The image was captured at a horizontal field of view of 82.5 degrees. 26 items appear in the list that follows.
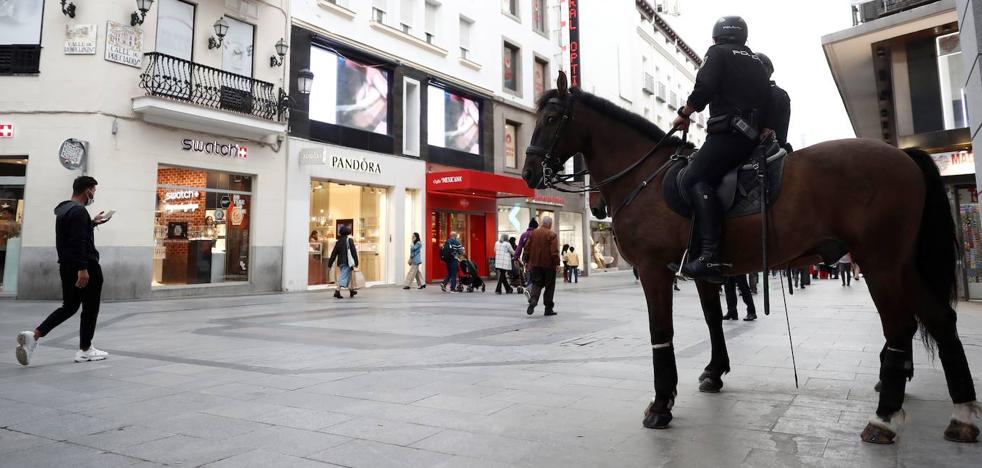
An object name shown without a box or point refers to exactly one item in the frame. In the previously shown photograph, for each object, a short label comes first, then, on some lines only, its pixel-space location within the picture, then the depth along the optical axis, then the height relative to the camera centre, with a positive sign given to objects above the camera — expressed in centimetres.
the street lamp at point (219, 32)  1519 +644
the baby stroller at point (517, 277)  1753 -30
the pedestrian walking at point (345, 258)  1488 +29
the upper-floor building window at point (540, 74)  2764 +963
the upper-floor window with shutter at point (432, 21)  2208 +976
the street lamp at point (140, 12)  1342 +631
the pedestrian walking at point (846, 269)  2117 -17
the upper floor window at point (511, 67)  2601 +942
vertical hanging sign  2773 +1124
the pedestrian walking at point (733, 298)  940 -55
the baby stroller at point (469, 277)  1798 -30
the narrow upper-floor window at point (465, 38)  2362 +972
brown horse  328 +15
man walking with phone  583 +2
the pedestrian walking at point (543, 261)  1075 +12
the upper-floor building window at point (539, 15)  2817 +1277
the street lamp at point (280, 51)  1652 +646
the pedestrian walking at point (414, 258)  1866 +34
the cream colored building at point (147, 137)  1348 +341
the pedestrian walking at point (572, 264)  2323 +12
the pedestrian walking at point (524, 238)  1265 +74
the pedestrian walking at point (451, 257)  1775 +35
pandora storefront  1723 +208
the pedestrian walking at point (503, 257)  1669 +32
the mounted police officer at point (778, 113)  405 +111
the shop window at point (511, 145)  2595 +570
